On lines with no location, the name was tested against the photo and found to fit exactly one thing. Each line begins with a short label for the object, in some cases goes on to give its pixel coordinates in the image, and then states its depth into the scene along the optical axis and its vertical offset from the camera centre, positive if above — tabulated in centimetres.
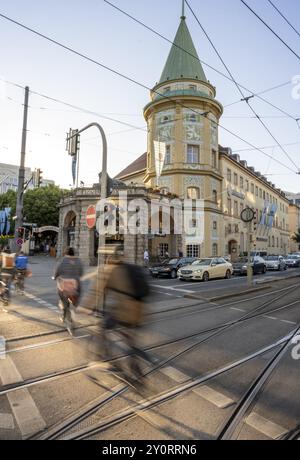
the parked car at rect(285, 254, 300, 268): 3595 -97
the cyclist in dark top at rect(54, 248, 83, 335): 644 -59
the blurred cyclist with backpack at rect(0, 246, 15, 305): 914 -74
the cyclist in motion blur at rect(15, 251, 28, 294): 1153 -86
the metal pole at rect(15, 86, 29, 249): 1507 +385
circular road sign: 845 +99
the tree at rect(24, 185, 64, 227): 4719 +697
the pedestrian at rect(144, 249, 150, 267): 2455 -60
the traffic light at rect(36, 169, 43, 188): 1819 +451
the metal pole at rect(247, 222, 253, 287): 1405 -102
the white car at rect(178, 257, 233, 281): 1845 -111
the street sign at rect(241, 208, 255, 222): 1445 +190
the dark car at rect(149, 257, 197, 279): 2038 -111
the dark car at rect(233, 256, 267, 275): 2333 -101
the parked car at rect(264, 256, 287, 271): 2996 -94
